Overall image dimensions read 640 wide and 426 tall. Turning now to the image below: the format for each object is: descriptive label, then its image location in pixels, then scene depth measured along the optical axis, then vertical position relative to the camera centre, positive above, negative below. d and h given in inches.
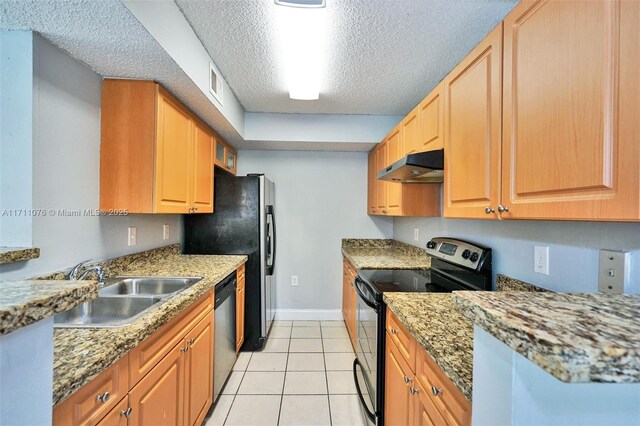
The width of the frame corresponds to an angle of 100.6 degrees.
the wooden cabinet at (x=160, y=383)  31.6 -26.8
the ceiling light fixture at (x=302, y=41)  55.0 +41.9
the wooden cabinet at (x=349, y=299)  98.0 -35.9
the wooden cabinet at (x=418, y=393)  32.5 -27.0
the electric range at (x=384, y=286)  60.0 -18.7
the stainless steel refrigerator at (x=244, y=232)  101.0 -8.4
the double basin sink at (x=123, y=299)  52.0 -19.4
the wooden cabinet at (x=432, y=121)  60.4 +22.3
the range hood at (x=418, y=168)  58.2 +10.5
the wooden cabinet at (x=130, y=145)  62.6 +15.4
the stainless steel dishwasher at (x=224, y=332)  72.6 -36.4
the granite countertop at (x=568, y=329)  14.0 -7.5
